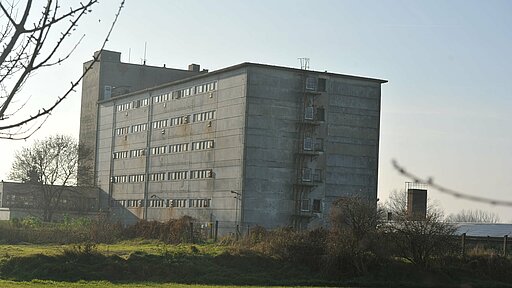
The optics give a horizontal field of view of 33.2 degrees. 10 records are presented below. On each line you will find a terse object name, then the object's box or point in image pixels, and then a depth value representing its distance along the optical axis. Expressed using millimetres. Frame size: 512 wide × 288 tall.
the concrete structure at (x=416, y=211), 54869
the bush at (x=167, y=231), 70250
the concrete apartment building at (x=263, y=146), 79750
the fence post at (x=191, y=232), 69588
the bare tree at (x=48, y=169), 105000
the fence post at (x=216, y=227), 77088
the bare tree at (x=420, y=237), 53781
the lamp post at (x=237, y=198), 78375
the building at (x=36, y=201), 104688
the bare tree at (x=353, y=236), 53250
